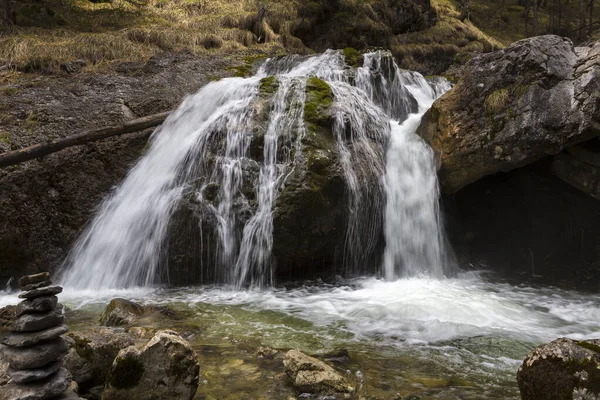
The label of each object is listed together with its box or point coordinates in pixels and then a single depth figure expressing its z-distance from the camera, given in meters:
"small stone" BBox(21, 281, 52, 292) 3.16
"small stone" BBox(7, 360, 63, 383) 3.07
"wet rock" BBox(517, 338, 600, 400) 2.86
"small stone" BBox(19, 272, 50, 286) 3.14
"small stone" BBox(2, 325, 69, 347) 3.12
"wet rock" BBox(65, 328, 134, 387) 3.65
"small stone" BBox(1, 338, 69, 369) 3.10
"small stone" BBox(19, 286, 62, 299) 3.16
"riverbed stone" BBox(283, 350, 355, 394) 3.71
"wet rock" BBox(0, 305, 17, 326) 5.43
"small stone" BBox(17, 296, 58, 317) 3.19
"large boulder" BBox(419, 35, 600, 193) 8.02
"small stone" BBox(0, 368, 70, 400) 3.01
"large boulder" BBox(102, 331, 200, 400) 3.37
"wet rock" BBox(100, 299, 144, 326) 5.57
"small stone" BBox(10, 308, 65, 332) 3.15
